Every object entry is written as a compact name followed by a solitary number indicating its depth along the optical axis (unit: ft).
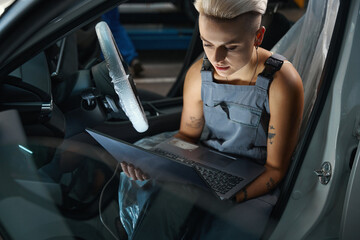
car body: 3.11
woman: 3.36
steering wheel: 3.36
